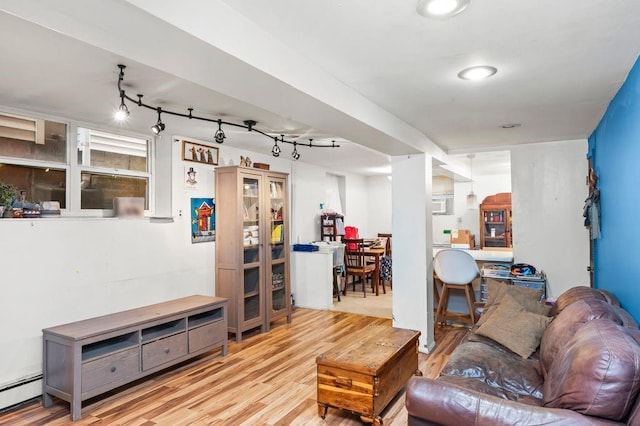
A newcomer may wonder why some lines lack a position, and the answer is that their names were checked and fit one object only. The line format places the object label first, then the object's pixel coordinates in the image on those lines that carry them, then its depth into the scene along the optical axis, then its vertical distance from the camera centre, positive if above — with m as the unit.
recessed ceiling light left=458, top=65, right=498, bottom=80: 2.30 +0.89
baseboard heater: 2.94 -1.27
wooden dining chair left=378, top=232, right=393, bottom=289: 7.44 -0.89
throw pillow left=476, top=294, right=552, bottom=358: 2.82 -0.80
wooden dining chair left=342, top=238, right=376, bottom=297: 6.83 -0.66
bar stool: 4.52 -0.57
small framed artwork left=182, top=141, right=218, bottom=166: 4.39 +0.83
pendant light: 7.85 +0.43
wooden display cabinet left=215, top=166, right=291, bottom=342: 4.52 -0.27
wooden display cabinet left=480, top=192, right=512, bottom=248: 8.05 +0.00
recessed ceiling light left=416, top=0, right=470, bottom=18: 1.55 +0.87
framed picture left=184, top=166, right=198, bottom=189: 4.40 +0.52
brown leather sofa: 1.48 -0.74
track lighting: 2.63 +0.93
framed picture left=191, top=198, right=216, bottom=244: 4.49 +0.05
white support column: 4.07 -0.25
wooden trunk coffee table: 2.51 -1.02
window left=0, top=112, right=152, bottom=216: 3.14 +0.54
